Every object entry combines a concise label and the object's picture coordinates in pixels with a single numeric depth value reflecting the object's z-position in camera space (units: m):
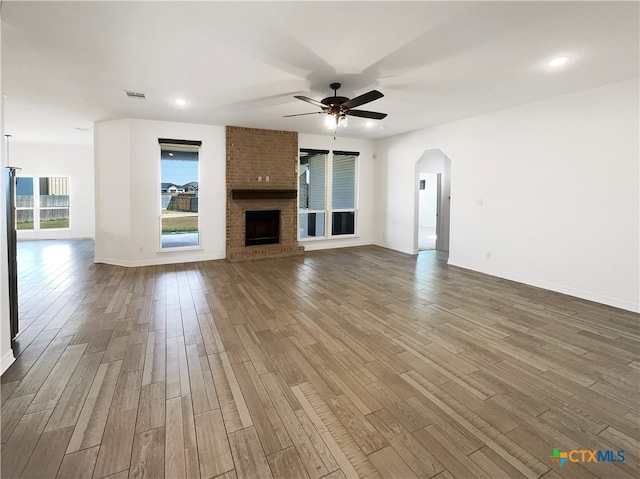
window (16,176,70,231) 9.42
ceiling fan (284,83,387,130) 3.99
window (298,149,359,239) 8.18
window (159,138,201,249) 6.61
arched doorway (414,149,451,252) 7.57
